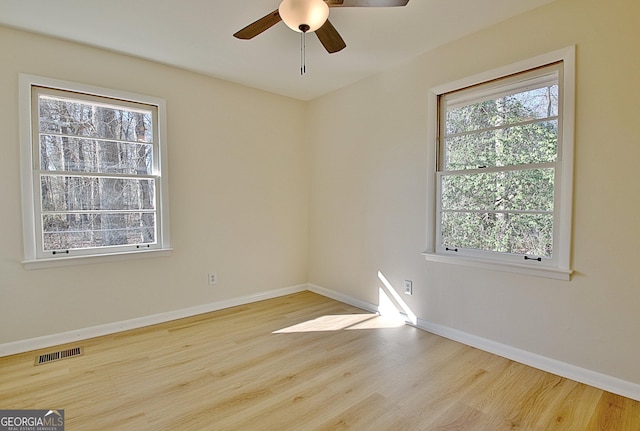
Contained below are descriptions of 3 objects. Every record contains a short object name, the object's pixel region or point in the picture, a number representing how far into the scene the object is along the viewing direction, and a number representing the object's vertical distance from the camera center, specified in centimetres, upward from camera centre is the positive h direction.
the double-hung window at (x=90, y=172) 263 +28
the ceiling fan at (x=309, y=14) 169 +106
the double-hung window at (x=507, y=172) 227 +24
